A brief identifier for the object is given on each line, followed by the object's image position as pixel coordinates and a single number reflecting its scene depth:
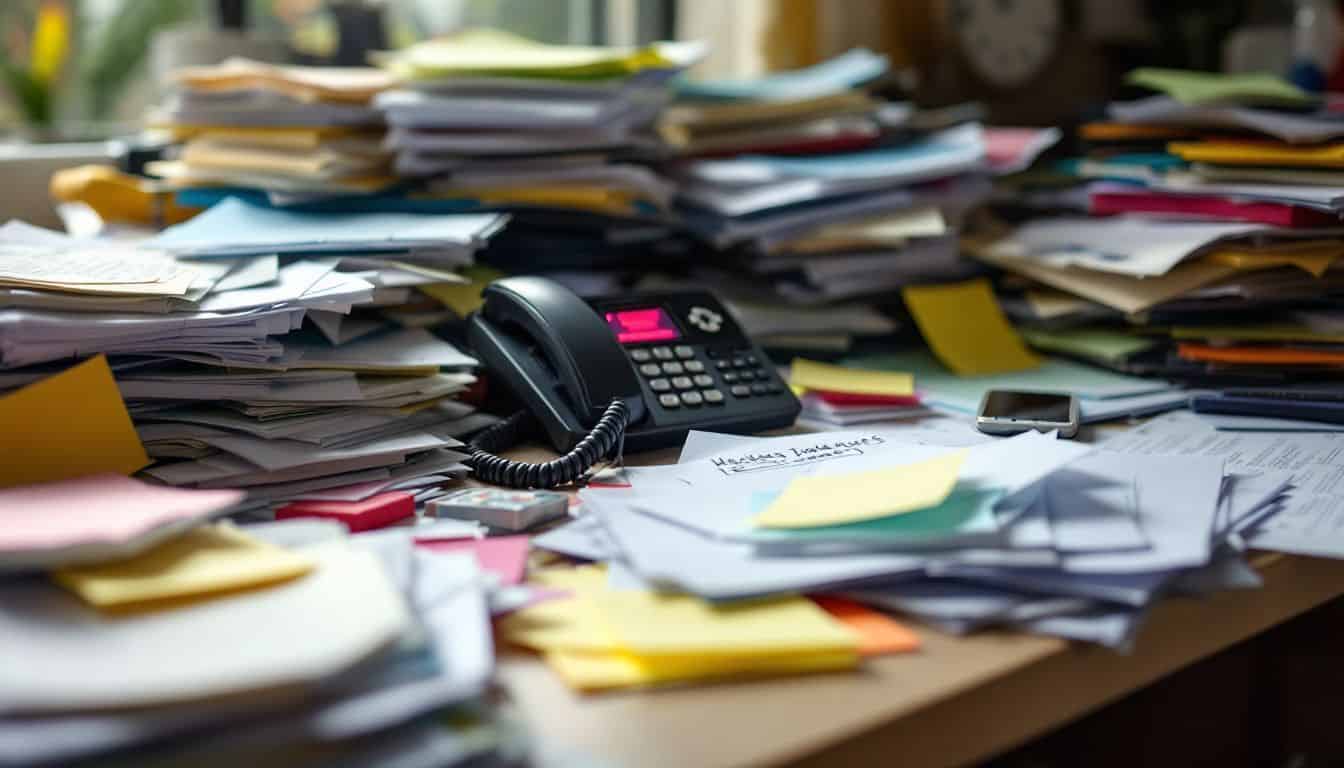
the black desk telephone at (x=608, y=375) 0.82
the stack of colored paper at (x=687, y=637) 0.52
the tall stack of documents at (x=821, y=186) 1.16
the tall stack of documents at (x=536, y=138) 1.09
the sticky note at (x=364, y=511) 0.69
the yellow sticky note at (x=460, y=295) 0.98
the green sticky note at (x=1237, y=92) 1.16
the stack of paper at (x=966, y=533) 0.58
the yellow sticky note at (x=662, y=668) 0.51
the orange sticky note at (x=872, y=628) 0.55
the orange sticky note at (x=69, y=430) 0.68
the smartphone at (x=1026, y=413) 0.89
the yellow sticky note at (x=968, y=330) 1.13
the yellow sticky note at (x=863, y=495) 0.62
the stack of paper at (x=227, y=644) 0.43
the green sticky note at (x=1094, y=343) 1.09
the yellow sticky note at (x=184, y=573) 0.50
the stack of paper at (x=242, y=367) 0.71
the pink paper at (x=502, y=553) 0.62
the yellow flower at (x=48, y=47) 2.46
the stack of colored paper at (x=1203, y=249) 1.04
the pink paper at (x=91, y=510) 0.53
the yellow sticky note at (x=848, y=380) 1.00
